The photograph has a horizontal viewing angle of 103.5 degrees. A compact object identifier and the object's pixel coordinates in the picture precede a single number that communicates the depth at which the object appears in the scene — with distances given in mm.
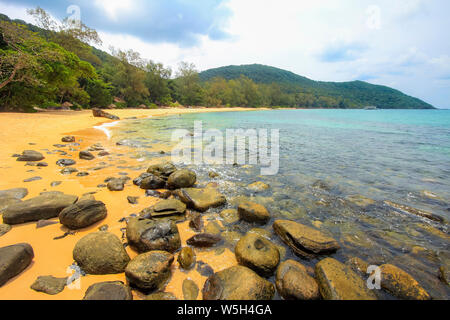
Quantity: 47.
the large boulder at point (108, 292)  2049
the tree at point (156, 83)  62594
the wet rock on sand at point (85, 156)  7332
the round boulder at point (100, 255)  2562
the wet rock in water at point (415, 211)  4207
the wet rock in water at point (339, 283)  2285
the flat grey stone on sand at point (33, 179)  4998
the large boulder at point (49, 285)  2205
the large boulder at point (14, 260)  2242
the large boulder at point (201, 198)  4395
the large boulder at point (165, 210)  3807
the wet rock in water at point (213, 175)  6473
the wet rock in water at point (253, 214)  3959
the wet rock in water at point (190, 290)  2338
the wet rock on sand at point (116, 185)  4973
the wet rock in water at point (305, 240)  3086
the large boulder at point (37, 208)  3303
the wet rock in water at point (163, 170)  6023
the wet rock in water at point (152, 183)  5254
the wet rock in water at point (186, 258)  2770
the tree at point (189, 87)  75000
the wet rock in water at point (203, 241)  3240
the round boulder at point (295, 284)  2340
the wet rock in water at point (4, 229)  3055
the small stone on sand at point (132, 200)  4457
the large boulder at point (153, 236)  2941
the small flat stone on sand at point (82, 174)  5713
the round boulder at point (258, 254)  2752
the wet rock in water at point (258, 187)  5555
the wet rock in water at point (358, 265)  2809
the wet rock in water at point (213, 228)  3637
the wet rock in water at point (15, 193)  3945
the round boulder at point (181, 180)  5383
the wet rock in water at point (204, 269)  2713
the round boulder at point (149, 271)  2312
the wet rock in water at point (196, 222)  3711
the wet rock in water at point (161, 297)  2260
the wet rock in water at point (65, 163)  6486
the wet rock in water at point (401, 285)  2377
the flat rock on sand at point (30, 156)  6430
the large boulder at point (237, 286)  2240
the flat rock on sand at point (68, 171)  5776
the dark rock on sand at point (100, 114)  23889
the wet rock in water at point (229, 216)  4027
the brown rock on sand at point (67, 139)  10019
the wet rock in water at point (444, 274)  2651
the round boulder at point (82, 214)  3324
